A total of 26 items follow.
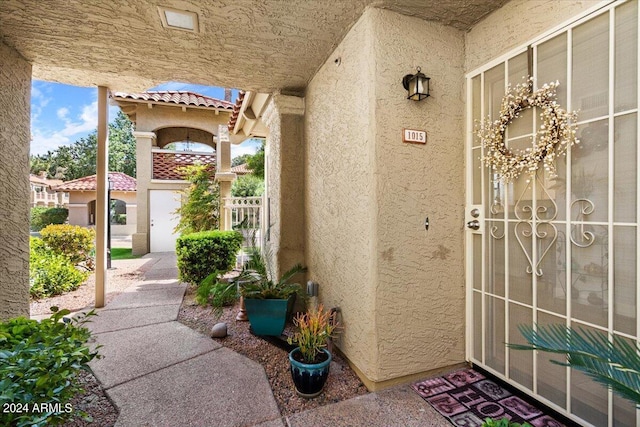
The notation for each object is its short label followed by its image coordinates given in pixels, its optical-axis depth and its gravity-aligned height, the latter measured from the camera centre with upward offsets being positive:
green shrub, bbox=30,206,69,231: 18.83 -0.27
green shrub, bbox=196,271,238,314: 4.42 -1.29
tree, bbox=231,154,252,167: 34.07 +6.36
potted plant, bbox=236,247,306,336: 4.15 -1.27
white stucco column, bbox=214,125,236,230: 9.07 +1.33
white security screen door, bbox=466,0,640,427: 2.03 -0.07
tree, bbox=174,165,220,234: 9.48 +0.18
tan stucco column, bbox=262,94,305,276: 4.84 +0.54
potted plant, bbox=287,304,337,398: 2.80 -1.48
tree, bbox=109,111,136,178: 31.16 +7.30
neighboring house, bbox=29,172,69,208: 24.52 +1.69
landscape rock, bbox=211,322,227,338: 4.23 -1.75
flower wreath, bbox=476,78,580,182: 2.33 +0.70
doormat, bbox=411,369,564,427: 2.44 -1.74
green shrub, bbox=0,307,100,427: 1.66 -0.99
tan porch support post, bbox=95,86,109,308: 5.33 +0.39
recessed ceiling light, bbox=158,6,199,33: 2.87 +2.01
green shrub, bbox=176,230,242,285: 6.68 -1.00
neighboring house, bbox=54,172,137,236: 18.00 +0.92
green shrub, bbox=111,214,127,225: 22.27 -0.53
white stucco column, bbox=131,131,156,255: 11.24 +1.12
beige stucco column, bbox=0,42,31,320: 3.39 +0.35
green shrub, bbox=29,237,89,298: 6.04 -1.37
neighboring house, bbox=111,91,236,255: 11.11 +2.36
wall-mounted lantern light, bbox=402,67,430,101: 2.88 +1.30
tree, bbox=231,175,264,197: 15.36 +1.40
